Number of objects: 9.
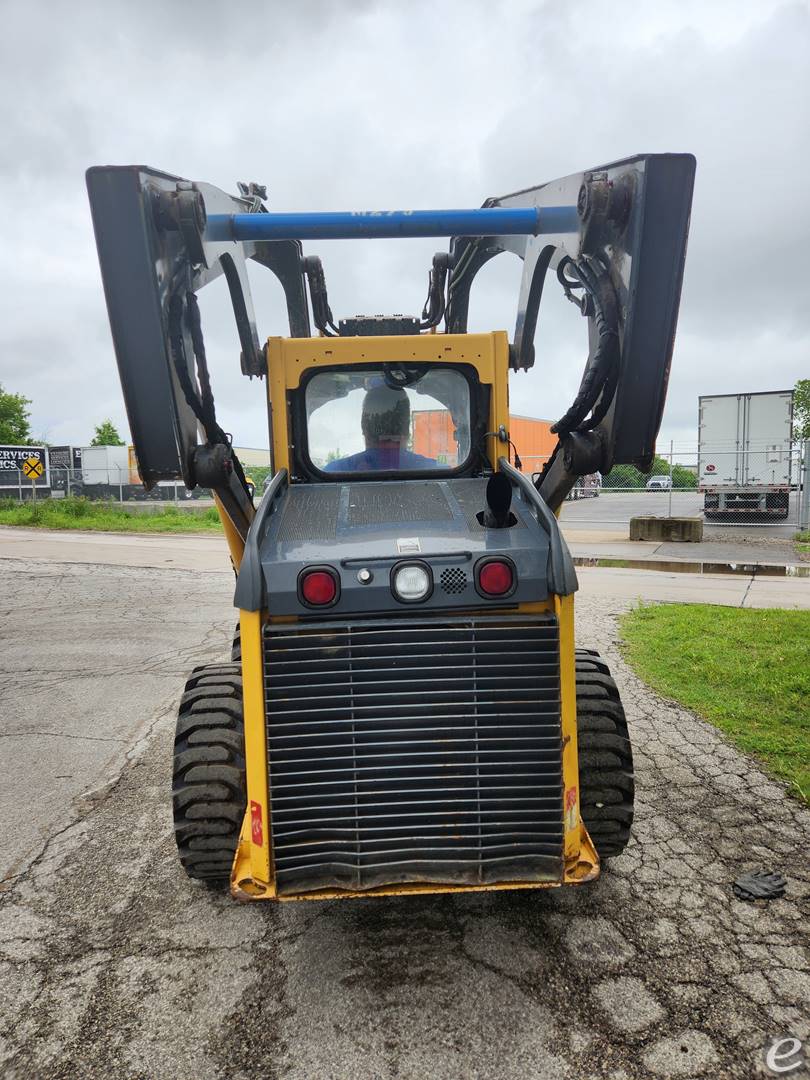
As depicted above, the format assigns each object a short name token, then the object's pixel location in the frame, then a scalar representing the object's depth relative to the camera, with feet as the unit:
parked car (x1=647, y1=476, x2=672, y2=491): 120.47
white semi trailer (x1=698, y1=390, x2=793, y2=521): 57.72
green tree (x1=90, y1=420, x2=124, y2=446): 219.20
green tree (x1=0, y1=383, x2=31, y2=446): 166.81
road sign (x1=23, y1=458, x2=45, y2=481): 79.15
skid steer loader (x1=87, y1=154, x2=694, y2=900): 8.37
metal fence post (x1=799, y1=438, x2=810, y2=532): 51.14
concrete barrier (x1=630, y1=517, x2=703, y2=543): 49.88
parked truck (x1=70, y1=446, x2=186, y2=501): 100.22
